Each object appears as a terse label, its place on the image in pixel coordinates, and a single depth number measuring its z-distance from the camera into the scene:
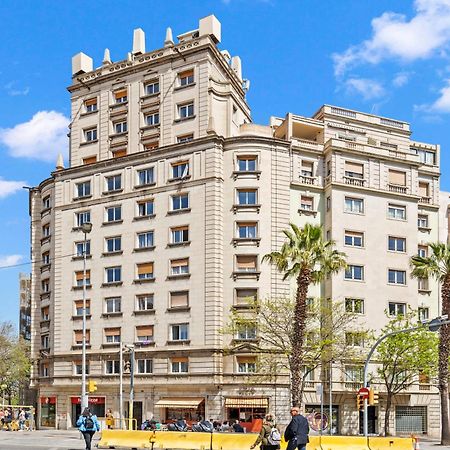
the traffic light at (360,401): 34.42
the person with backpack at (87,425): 26.50
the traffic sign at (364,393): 33.88
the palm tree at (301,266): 41.97
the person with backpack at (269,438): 21.23
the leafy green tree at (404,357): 50.28
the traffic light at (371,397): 34.12
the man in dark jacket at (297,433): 19.56
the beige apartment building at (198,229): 51.78
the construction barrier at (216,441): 27.70
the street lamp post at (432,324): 32.72
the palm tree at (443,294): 43.47
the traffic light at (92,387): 42.97
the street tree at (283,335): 48.72
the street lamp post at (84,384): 41.47
